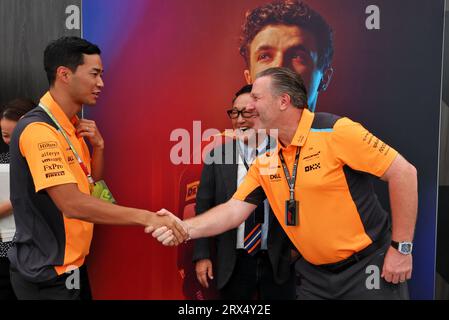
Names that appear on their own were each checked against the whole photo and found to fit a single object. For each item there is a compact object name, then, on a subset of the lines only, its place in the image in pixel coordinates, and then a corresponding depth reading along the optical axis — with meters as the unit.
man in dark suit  2.78
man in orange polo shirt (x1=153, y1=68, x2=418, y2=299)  2.15
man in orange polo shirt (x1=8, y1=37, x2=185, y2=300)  2.26
